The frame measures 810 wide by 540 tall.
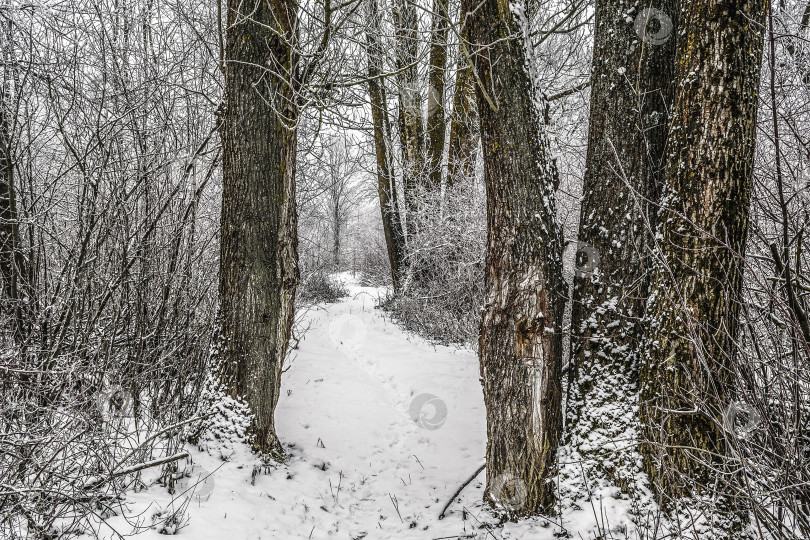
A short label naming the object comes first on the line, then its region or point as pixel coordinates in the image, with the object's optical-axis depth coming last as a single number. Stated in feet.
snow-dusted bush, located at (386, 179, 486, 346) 25.03
